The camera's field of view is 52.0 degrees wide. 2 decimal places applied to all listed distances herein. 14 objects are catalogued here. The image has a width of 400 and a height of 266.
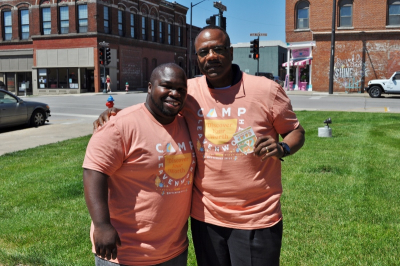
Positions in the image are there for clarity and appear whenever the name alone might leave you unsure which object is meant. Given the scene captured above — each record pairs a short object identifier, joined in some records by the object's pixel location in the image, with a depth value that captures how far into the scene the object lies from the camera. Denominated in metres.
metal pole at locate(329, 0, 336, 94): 28.50
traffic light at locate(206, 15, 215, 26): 12.17
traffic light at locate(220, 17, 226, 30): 12.60
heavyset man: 2.04
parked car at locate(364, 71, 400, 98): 25.16
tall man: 2.25
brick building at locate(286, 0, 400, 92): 31.61
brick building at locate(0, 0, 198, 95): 38.78
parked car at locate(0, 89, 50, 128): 13.11
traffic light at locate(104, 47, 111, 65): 35.41
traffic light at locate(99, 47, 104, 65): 35.34
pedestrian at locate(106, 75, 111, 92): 37.05
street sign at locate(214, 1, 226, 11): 11.91
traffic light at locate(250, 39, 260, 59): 23.77
